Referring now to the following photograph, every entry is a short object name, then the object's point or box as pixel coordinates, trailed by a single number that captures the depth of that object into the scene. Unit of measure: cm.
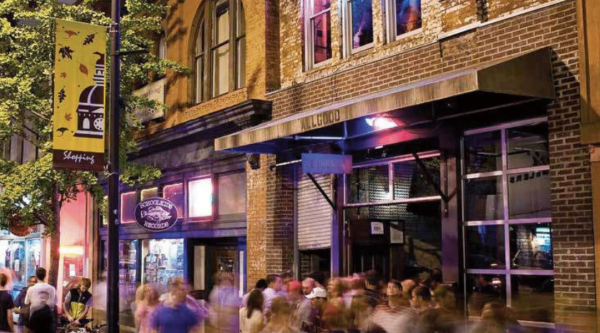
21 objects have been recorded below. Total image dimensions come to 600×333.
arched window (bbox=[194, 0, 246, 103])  1620
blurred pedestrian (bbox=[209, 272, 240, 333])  1298
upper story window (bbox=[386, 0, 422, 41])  1197
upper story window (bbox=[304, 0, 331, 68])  1387
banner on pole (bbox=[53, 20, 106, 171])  1198
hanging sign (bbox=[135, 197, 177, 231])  1444
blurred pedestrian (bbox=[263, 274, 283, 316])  1070
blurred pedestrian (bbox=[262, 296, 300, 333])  686
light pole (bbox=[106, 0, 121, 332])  1145
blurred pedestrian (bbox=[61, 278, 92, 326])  1434
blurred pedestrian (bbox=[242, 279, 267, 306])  1133
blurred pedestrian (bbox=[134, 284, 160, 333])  921
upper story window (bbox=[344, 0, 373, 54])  1294
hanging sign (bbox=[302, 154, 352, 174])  1204
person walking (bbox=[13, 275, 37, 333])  1187
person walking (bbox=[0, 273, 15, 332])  1169
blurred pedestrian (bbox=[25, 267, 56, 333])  1056
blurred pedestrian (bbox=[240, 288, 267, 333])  811
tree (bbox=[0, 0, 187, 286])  1452
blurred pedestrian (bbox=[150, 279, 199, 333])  812
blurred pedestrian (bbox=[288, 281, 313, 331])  975
